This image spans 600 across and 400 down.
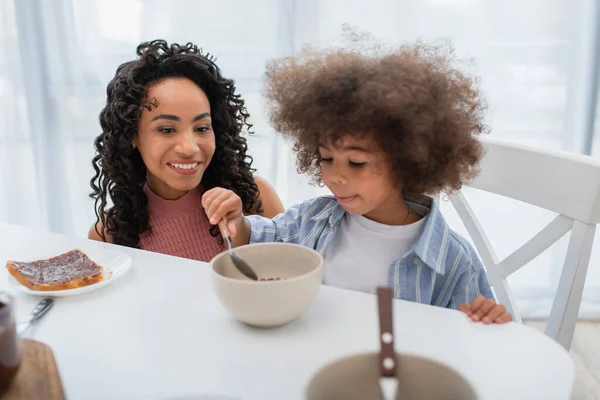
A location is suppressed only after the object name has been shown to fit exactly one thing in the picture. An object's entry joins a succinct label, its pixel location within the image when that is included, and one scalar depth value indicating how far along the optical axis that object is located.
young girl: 0.90
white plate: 0.82
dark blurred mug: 0.56
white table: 0.59
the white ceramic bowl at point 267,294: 0.65
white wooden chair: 0.90
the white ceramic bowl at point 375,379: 0.48
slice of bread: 0.84
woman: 1.28
